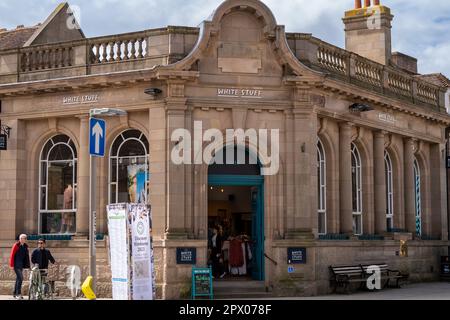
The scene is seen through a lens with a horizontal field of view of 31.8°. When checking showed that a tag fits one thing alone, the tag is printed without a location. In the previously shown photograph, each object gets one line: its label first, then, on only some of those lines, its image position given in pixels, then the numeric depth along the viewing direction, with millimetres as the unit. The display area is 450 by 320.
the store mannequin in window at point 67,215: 24016
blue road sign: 17422
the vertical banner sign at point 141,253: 16875
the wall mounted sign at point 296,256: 22344
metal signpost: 17016
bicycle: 20438
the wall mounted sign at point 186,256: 21578
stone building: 22156
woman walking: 21516
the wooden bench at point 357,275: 23391
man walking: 21203
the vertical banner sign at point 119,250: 16766
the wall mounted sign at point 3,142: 24181
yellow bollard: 16359
